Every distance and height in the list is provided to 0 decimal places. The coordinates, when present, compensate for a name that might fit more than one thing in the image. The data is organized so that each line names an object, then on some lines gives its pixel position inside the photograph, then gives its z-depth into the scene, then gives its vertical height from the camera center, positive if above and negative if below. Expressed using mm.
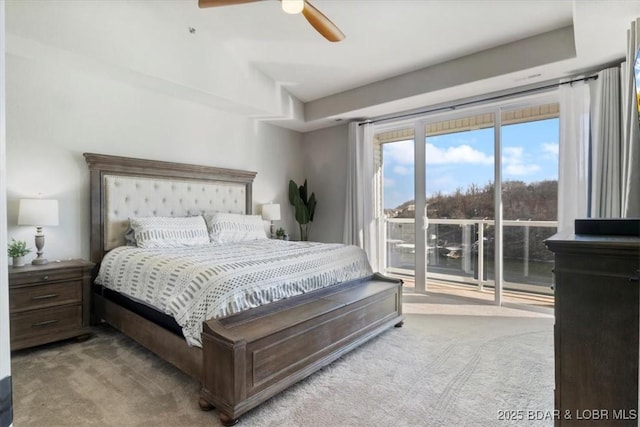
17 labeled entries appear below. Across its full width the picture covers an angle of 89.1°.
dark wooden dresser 1104 -421
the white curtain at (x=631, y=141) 2213 +524
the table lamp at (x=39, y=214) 2607 -26
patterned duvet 1938 -458
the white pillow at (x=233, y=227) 3712 -193
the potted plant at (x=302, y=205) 5160 +104
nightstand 2451 -727
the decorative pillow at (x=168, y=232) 3100 -208
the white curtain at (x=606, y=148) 2871 +575
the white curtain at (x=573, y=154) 3133 +571
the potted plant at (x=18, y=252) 2580 -334
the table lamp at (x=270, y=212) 4699 -10
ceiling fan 2197 +1431
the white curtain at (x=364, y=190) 4723 +315
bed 1743 -719
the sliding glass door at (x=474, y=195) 3703 +207
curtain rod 3195 +1308
